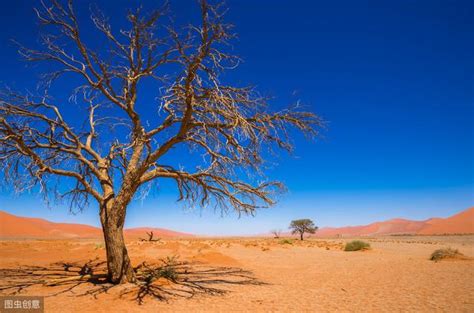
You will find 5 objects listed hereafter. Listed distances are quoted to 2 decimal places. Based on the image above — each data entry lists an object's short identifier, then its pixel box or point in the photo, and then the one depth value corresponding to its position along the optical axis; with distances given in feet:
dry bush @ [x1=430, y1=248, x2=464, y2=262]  50.52
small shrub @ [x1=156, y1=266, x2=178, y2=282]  32.07
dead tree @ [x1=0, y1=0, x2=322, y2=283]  24.63
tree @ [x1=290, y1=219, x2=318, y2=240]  205.36
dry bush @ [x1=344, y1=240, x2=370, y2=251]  78.64
